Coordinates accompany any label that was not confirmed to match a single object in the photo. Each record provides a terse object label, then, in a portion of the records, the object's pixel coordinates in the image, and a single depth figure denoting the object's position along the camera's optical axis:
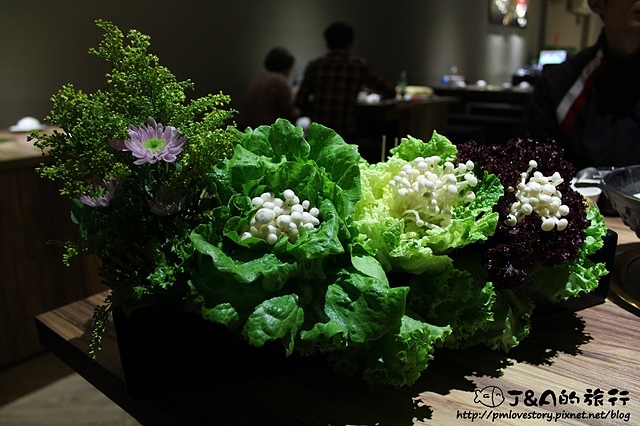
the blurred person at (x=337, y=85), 4.16
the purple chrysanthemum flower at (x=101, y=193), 0.67
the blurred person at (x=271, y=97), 4.09
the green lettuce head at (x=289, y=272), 0.64
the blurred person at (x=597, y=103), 1.84
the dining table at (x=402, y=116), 4.44
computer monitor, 8.00
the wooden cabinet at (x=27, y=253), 2.16
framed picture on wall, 9.47
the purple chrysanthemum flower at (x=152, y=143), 0.66
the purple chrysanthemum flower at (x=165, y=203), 0.70
